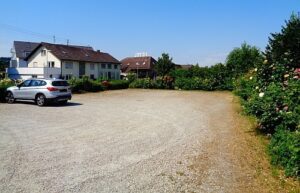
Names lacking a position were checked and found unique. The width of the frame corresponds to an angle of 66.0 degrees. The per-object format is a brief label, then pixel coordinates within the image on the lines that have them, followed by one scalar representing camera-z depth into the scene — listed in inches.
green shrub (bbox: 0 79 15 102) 590.2
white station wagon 524.8
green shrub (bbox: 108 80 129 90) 1076.6
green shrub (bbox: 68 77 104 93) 888.4
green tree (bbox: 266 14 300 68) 315.0
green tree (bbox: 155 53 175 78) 1508.5
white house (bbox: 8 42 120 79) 1297.1
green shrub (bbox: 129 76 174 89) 1112.8
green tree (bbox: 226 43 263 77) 1450.4
